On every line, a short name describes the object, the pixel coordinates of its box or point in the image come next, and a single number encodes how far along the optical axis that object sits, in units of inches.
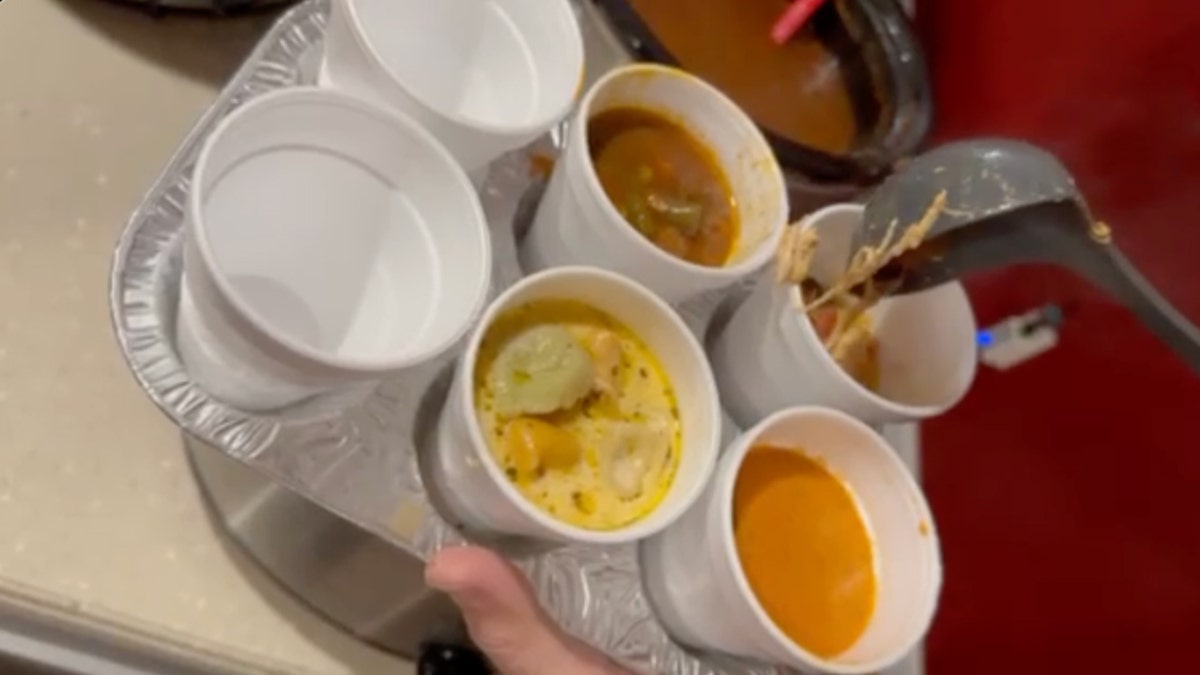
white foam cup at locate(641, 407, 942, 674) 23.5
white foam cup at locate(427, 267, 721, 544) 22.1
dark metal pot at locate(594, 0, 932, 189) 29.2
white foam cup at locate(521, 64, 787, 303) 24.4
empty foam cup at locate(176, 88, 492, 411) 21.7
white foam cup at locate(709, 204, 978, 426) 25.4
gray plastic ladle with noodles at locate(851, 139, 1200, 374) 20.9
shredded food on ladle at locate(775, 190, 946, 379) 25.2
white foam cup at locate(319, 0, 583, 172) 24.2
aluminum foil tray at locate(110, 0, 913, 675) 22.6
